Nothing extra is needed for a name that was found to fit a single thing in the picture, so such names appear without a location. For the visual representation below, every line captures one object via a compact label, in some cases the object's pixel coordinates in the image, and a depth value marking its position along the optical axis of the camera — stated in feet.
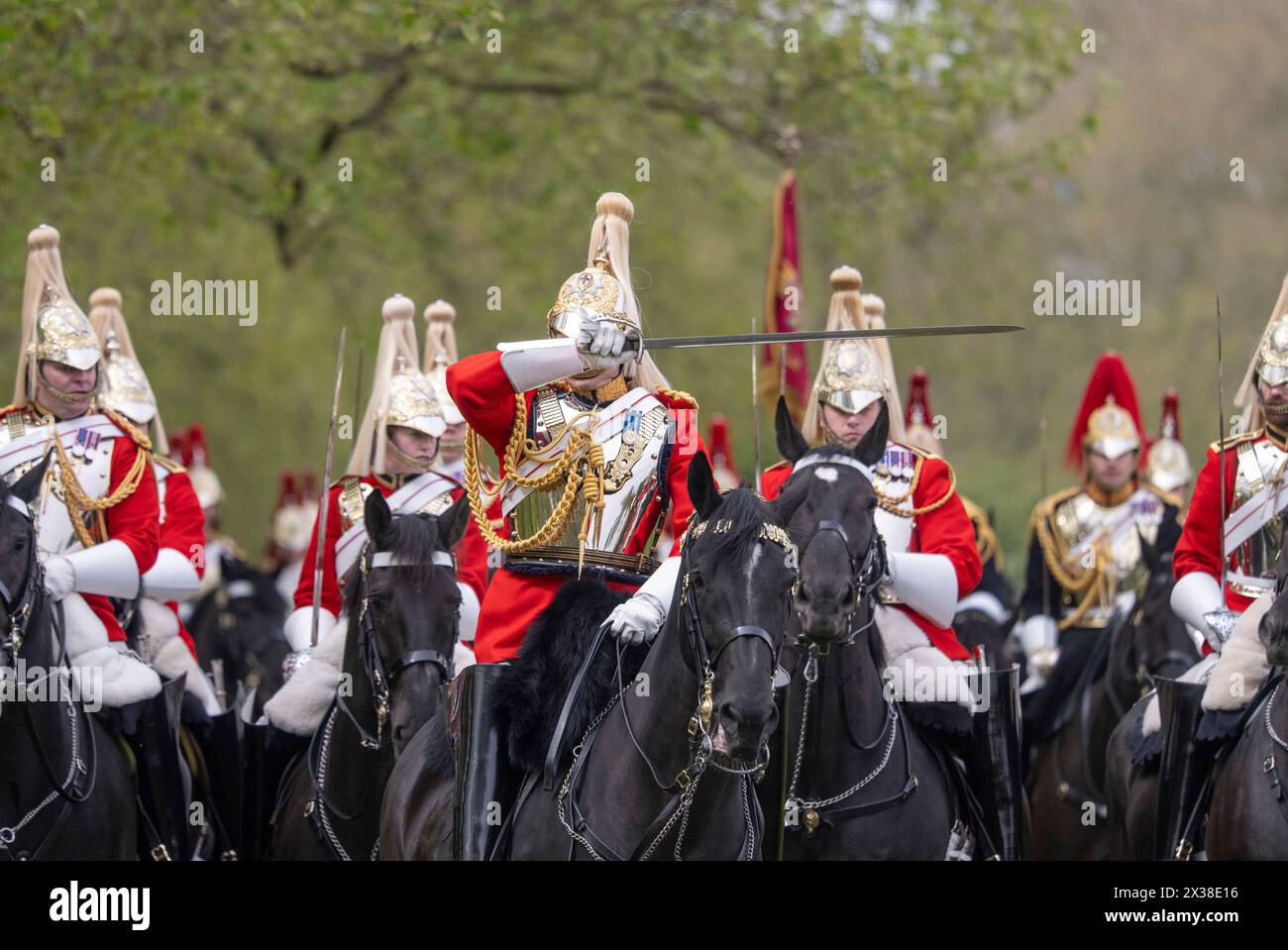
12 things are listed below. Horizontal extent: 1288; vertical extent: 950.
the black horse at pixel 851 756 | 49.01
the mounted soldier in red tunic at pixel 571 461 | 39.40
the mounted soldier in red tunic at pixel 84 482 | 52.08
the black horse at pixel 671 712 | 33.86
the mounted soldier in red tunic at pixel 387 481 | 58.70
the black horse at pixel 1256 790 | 44.29
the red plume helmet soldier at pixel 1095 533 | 77.56
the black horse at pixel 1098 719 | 65.72
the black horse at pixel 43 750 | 45.93
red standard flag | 75.66
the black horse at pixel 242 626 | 91.09
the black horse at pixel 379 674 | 48.26
